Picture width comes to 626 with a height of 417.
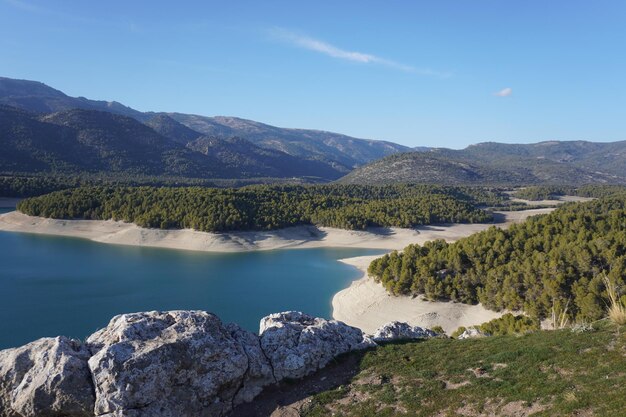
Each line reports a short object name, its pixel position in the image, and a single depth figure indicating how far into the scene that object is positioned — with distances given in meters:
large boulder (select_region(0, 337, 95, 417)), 10.59
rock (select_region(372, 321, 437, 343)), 16.03
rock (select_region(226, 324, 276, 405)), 12.56
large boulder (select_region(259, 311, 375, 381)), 13.21
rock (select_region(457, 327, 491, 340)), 16.28
